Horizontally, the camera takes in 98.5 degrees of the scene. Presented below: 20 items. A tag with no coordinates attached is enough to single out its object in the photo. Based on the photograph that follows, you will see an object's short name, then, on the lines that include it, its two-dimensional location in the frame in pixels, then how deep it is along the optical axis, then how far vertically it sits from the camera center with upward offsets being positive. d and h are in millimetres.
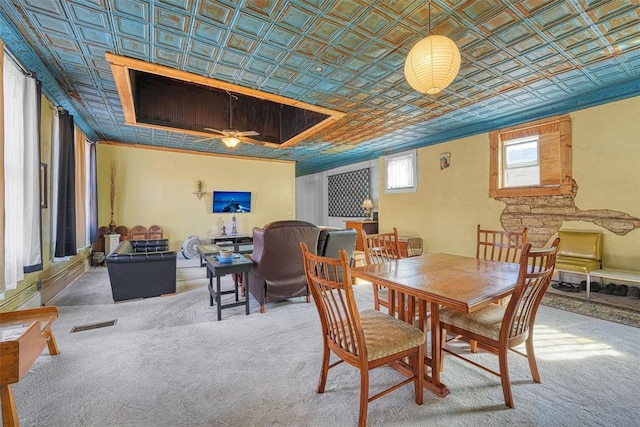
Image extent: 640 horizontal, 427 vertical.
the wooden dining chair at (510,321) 1582 -713
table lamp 7801 +142
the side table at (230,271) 3035 -677
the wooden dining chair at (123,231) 6494 -496
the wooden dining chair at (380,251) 2633 -399
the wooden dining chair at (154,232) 6750 -531
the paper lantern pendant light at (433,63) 2012 +1116
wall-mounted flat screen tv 7645 +271
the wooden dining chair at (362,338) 1456 -740
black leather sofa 3471 -824
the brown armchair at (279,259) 3150 -571
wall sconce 7438 +587
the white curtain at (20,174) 2588 +362
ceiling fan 4605 +1291
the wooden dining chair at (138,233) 6609 -537
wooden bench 1338 -791
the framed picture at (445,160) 5738 +1071
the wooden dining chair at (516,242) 2717 -327
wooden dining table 1530 -460
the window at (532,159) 4184 +867
